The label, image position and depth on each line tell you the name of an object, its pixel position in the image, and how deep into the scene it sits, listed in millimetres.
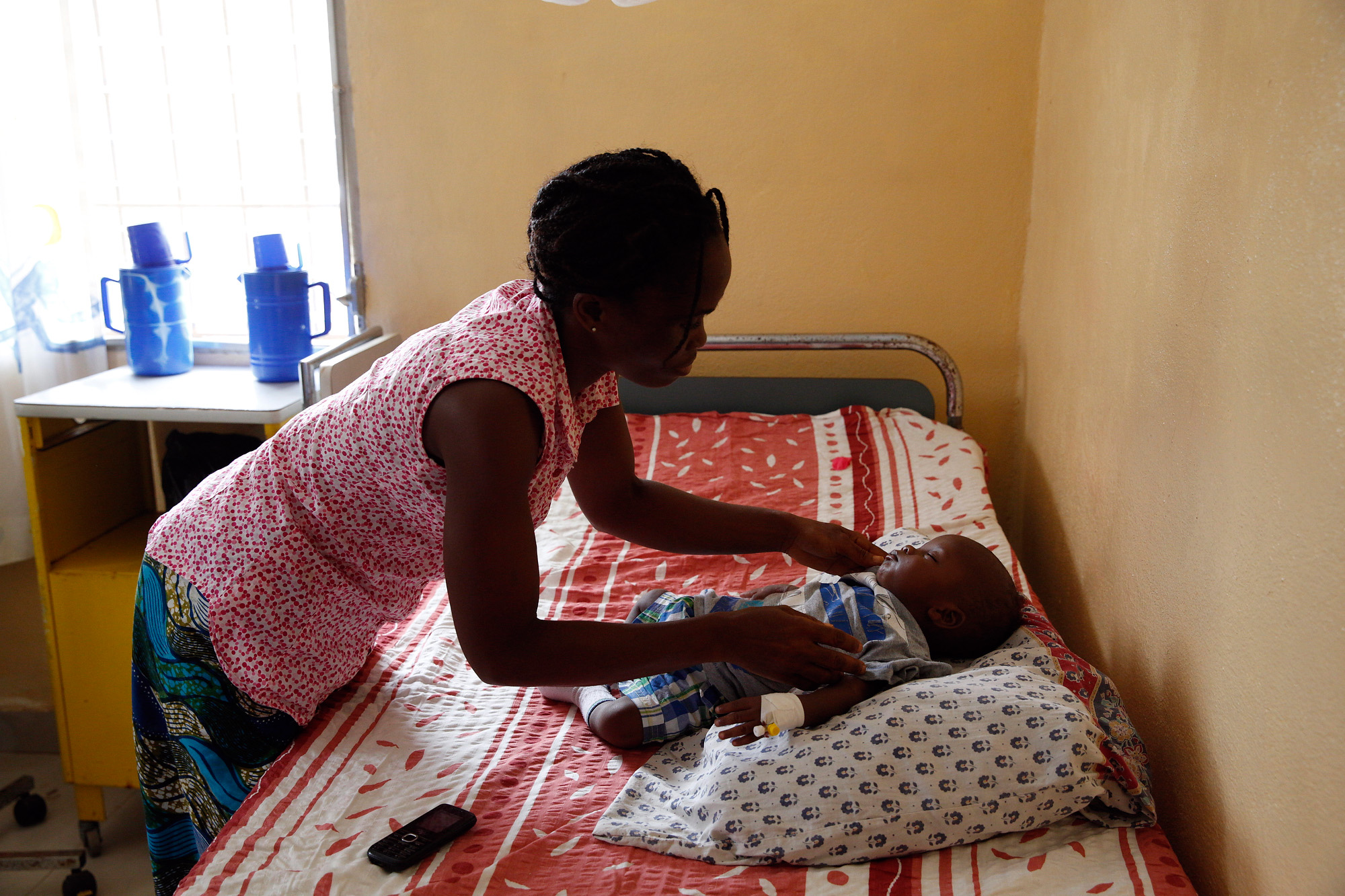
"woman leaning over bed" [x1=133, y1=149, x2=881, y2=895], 1112
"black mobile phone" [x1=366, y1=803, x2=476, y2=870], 1190
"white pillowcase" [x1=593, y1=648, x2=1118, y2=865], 1236
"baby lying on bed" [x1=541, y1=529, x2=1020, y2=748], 1430
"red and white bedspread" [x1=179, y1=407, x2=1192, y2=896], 1182
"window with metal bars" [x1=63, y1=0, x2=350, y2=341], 2873
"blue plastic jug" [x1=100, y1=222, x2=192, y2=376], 2674
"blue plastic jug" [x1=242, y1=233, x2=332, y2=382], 2656
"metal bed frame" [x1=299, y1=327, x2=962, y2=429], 2609
